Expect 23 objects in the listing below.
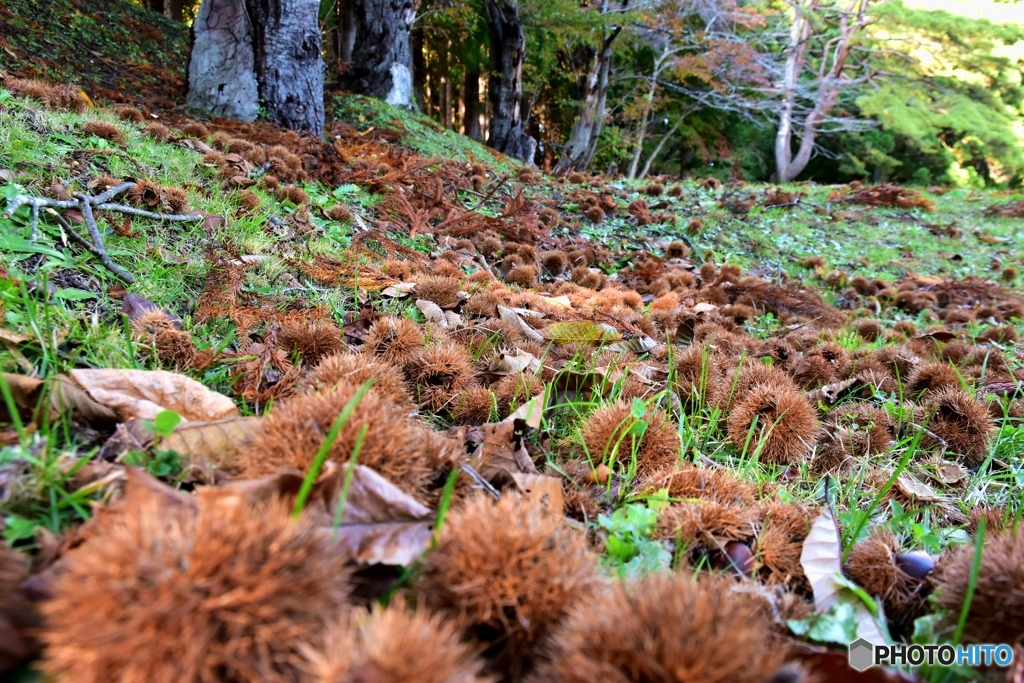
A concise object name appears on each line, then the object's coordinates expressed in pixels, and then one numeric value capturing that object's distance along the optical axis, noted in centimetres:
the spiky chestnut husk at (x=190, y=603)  22
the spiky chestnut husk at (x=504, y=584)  29
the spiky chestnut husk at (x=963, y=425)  61
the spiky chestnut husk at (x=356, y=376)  45
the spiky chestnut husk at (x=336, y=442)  36
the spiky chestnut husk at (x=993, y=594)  32
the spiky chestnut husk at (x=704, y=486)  46
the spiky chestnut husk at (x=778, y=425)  57
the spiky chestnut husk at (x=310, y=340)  55
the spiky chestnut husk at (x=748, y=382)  61
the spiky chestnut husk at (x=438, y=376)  55
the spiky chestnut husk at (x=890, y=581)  40
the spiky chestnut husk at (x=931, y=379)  69
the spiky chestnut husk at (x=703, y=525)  42
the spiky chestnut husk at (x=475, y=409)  55
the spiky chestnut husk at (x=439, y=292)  73
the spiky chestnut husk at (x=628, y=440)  51
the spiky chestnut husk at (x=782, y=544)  42
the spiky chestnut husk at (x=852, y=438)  59
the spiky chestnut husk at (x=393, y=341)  57
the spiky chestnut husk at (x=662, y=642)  24
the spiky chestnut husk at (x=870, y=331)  109
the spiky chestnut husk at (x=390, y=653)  22
